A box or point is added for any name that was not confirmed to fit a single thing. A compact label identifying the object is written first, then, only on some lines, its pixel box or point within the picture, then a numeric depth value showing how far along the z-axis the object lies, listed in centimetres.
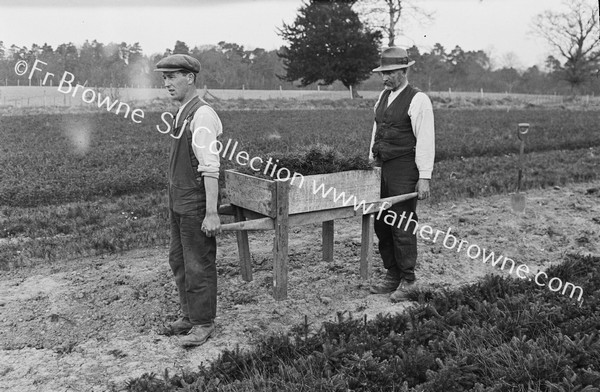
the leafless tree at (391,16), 4341
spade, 817
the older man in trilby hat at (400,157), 498
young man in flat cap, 400
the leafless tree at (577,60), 4900
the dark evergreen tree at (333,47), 4653
